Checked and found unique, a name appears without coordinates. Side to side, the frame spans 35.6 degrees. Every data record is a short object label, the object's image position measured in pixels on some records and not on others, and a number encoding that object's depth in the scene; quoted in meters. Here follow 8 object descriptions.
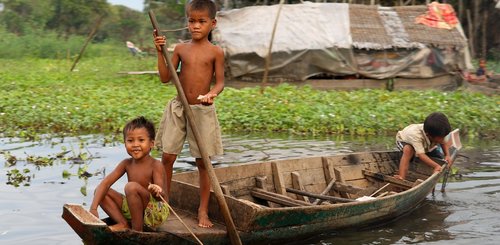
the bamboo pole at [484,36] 17.53
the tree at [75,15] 24.02
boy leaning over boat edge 7.23
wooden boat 4.90
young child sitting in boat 4.81
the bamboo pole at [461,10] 17.28
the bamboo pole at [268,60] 13.25
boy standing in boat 5.19
